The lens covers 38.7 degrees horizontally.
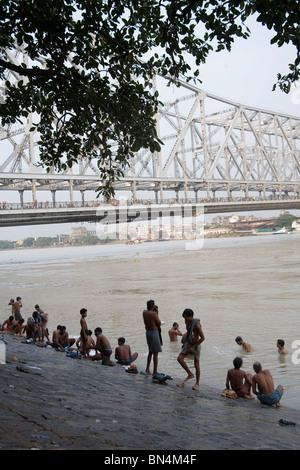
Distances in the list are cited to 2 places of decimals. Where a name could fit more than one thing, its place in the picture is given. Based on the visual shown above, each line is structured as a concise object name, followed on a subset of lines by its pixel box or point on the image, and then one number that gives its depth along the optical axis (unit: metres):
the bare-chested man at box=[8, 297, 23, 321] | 12.88
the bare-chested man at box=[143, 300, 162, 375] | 6.99
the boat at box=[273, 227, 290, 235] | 119.94
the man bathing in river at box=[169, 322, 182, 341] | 10.60
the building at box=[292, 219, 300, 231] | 123.25
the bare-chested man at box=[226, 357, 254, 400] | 6.39
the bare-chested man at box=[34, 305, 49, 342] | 10.83
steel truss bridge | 45.50
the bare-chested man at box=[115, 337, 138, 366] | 8.34
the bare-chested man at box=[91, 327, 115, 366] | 8.37
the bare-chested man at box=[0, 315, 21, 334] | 12.09
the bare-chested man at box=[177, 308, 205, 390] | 6.36
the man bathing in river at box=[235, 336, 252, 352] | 9.01
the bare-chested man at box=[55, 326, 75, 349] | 10.02
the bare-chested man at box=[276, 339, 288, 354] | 8.54
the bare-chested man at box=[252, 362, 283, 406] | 6.04
